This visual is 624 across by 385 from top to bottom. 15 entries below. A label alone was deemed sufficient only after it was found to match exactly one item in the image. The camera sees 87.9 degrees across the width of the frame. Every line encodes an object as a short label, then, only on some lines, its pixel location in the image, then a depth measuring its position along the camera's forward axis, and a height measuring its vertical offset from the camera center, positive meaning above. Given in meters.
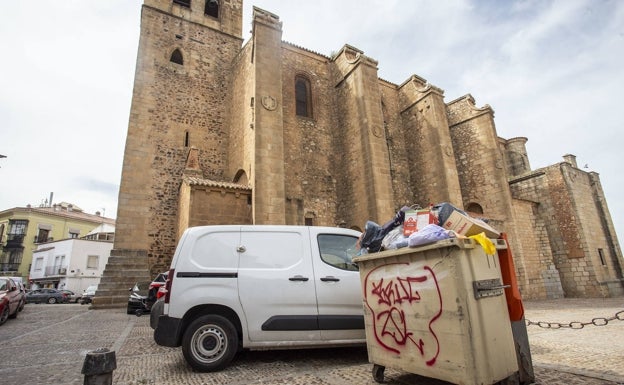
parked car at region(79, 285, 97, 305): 24.63 -0.61
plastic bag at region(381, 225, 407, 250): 3.10 +0.33
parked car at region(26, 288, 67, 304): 25.06 -0.41
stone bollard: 2.19 -0.52
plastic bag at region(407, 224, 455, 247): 2.71 +0.30
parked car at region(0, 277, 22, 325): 8.29 -0.16
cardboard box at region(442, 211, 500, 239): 2.83 +0.38
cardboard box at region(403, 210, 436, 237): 3.13 +0.49
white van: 3.81 -0.19
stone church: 11.52 +4.97
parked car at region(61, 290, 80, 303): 26.72 -0.62
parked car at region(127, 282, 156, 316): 9.54 -0.41
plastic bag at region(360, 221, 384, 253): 3.56 +0.39
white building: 31.50 +2.58
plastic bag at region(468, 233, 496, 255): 2.65 +0.21
